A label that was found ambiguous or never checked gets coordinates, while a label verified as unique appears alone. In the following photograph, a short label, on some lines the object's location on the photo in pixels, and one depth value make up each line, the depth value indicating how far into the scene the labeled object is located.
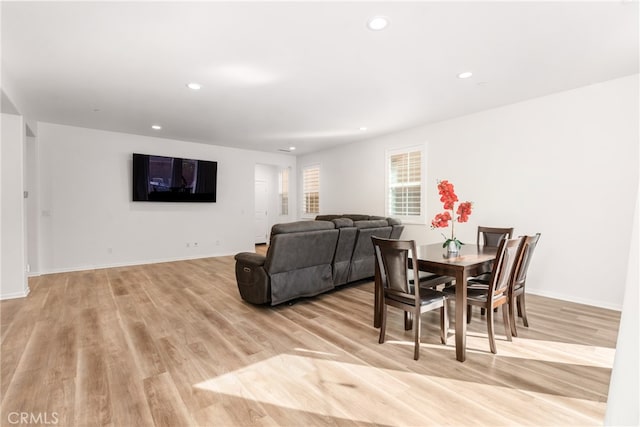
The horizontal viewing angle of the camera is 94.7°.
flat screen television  6.03
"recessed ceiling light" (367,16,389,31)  2.28
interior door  9.39
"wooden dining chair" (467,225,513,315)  3.21
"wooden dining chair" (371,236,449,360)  2.39
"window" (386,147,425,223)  5.49
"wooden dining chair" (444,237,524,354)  2.43
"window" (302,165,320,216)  8.05
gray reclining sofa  3.34
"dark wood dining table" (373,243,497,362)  2.36
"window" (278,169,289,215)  9.54
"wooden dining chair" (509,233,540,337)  2.68
